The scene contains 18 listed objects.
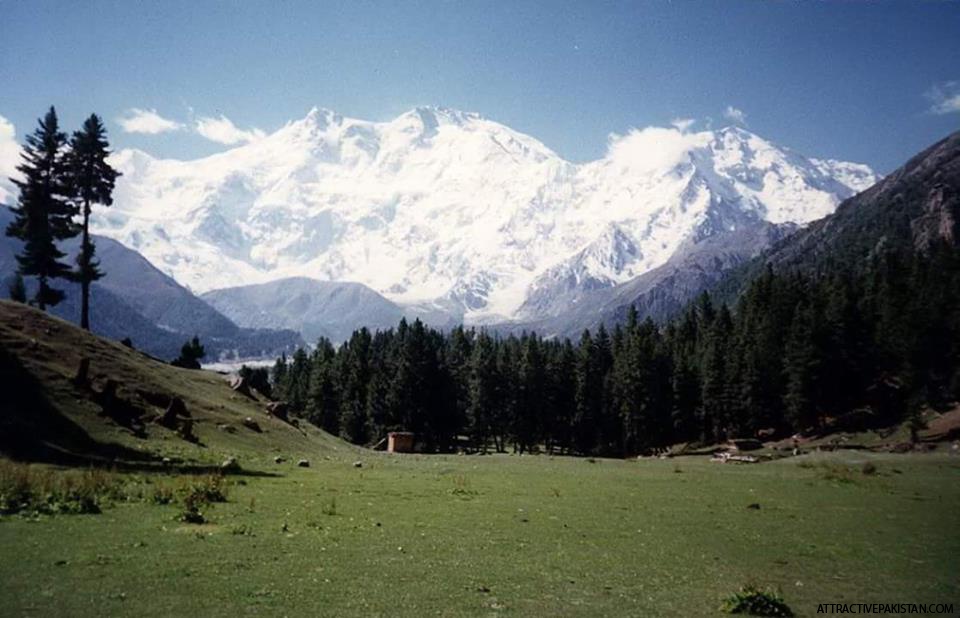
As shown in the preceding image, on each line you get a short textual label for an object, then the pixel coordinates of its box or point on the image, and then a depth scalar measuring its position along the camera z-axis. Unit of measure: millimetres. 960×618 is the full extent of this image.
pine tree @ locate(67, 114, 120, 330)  62125
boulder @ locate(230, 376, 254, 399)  68375
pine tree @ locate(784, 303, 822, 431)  85750
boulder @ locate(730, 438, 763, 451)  78562
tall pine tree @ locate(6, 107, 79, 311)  60906
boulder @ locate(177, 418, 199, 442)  44444
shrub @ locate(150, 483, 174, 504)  23172
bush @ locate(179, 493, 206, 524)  20000
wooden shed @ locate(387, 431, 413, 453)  76750
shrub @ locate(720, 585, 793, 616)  14117
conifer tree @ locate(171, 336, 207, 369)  84812
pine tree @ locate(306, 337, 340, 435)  118625
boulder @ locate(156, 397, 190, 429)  45562
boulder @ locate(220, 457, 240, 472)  34094
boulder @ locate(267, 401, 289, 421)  66312
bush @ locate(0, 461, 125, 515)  20297
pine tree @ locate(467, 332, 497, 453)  108750
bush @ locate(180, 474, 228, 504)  23891
